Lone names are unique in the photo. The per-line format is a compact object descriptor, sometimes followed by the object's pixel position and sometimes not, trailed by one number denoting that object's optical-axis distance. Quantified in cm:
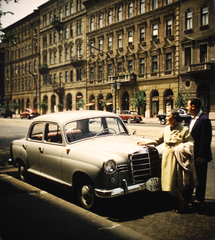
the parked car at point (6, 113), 4191
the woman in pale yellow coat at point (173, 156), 368
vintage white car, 371
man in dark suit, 373
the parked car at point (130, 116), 2502
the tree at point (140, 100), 3003
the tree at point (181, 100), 2455
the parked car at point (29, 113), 3631
